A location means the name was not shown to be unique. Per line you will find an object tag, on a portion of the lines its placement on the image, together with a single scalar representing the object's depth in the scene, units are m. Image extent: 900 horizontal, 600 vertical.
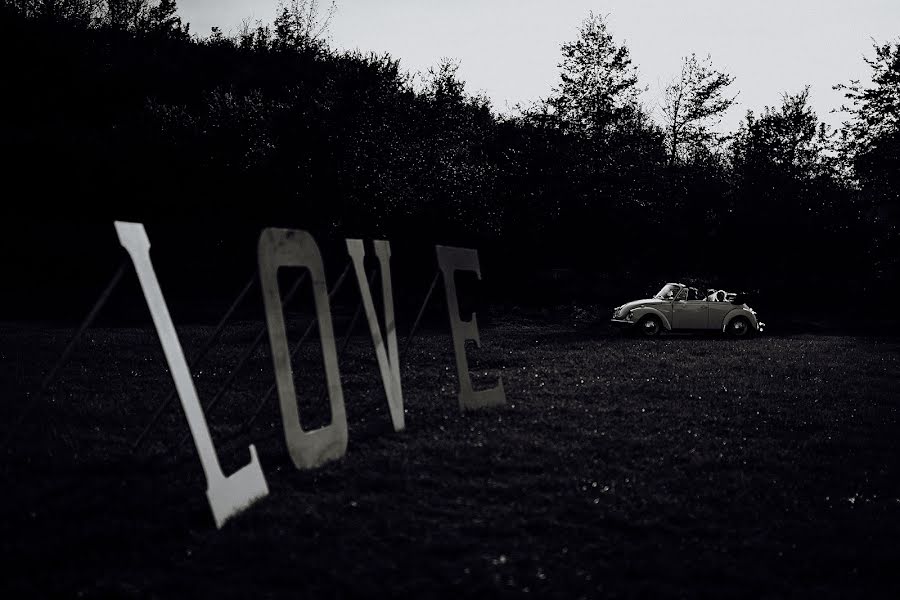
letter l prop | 4.79
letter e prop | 8.72
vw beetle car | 19.28
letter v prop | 7.60
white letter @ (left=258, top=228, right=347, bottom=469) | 5.80
